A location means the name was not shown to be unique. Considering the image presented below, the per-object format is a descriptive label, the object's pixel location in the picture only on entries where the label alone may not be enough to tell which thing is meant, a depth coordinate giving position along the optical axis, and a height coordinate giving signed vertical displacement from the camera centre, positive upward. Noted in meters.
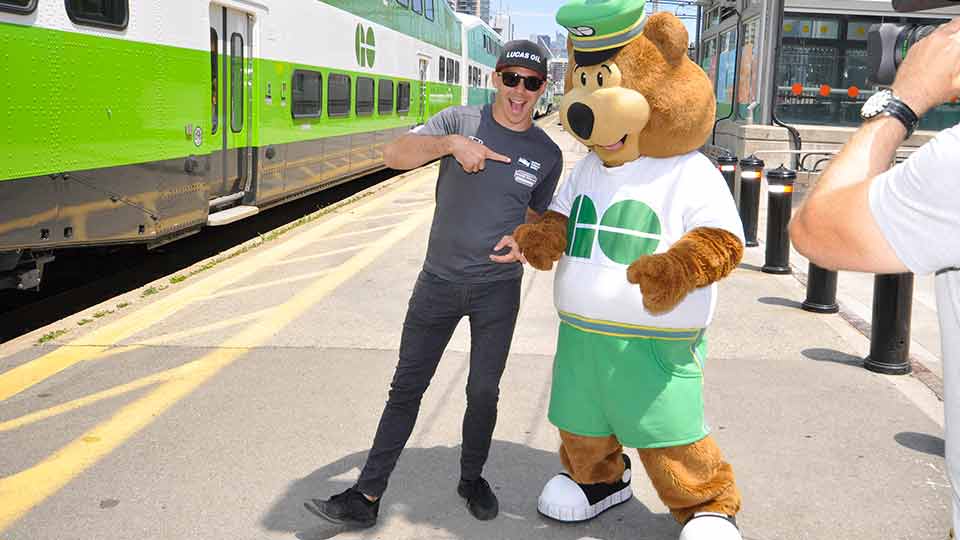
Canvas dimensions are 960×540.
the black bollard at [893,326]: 5.51 -1.07
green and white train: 5.73 +0.09
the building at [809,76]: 18.05 +1.33
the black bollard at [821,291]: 6.95 -1.11
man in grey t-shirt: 3.54 -0.46
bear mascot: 3.25 -0.35
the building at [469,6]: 152.75 +22.38
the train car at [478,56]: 26.11 +2.36
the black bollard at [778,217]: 8.32 -0.68
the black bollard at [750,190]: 9.43 -0.51
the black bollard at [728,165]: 10.72 -0.29
